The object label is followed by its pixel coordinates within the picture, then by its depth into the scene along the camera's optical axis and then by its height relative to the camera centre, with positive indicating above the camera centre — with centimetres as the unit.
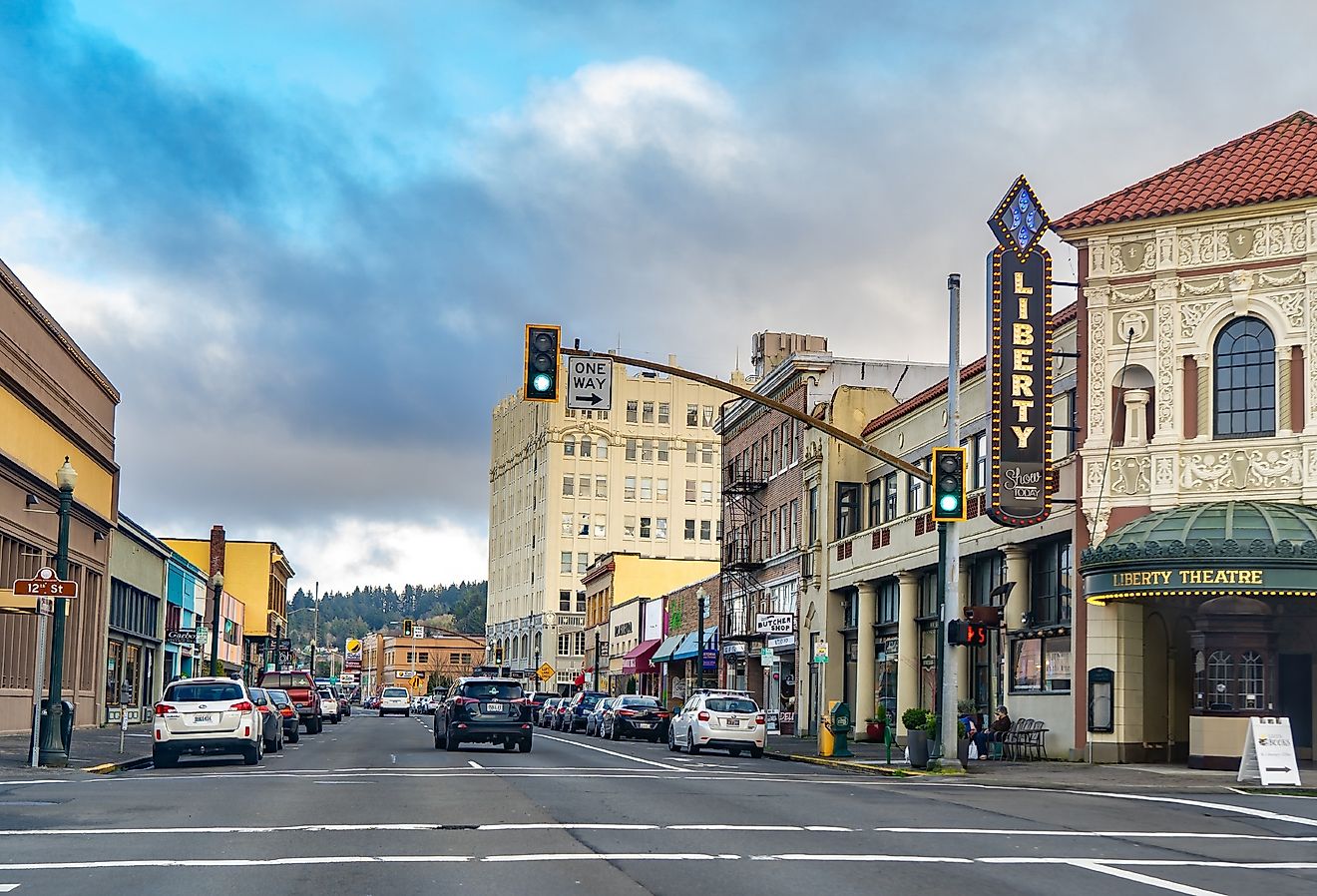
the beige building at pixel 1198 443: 2997 +356
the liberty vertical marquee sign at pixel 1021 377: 3369 +508
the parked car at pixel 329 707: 6706 -431
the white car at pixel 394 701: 9288 -551
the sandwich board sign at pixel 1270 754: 2466 -203
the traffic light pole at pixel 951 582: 2911 +65
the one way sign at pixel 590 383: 2384 +342
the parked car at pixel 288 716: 4142 -291
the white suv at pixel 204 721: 2831 -210
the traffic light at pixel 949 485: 2806 +232
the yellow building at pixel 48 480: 3844 +320
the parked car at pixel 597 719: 5247 -369
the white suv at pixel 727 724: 3897 -270
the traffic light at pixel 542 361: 2270 +352
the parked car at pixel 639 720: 4869 -330
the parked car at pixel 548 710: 6739 -429
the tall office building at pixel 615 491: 13112 +993
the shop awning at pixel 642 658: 8419 -243
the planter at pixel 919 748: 3014 -247
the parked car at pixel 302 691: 5053 -272
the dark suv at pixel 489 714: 3556 -237
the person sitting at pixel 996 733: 3369 -244
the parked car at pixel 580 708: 5906 -363
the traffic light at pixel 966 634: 2814 -27
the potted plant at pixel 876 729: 4688 -333
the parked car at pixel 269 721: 3142 -251
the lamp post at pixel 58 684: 2677 -141
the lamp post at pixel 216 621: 5706 -63
